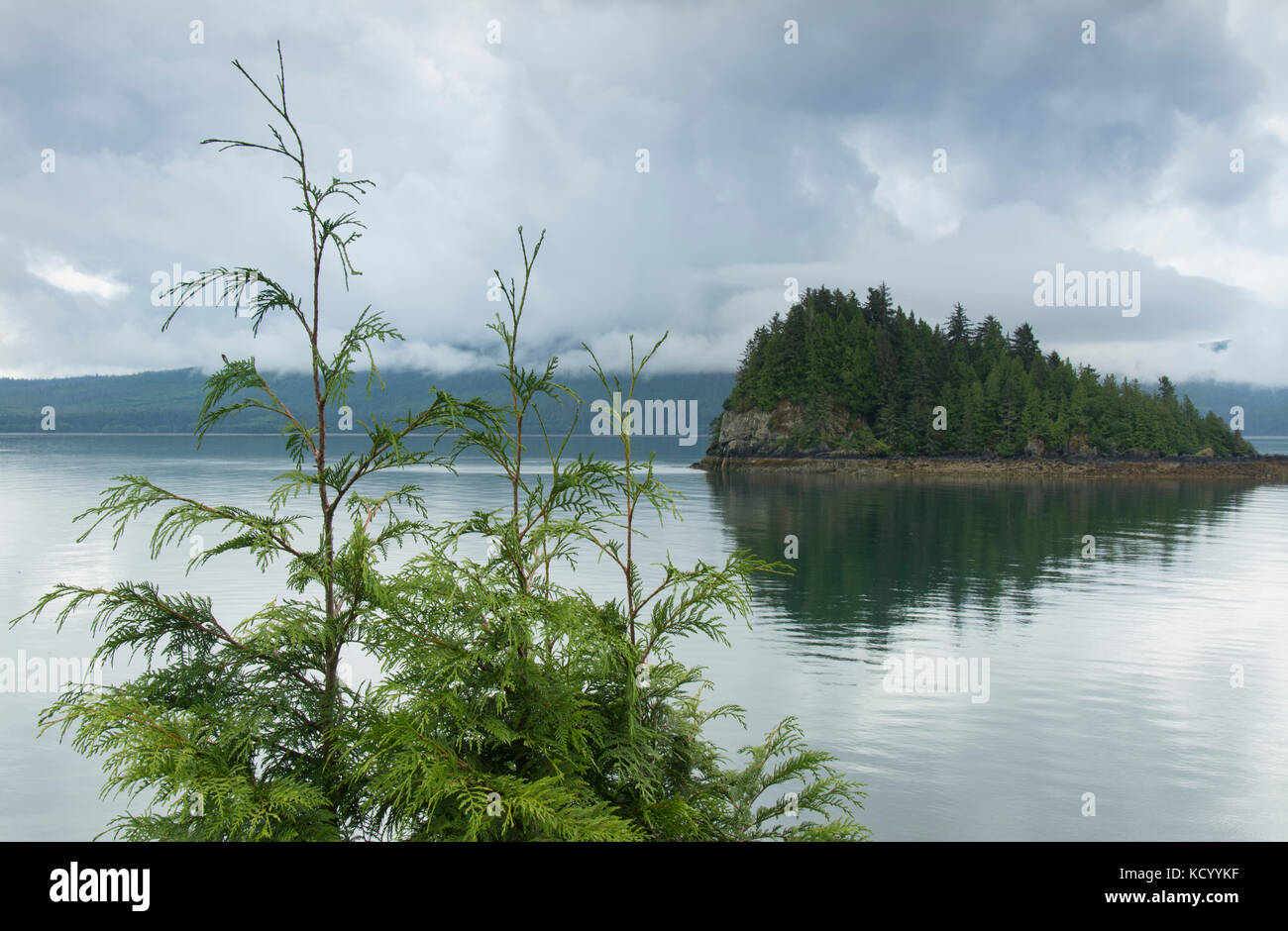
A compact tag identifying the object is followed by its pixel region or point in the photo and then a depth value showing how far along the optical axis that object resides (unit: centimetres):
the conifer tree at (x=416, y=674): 406
